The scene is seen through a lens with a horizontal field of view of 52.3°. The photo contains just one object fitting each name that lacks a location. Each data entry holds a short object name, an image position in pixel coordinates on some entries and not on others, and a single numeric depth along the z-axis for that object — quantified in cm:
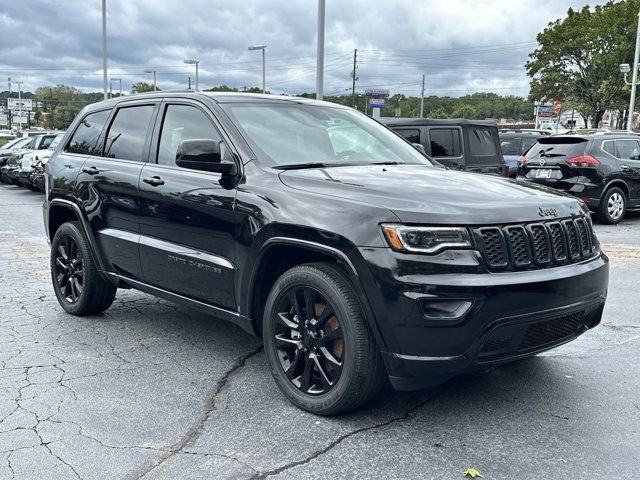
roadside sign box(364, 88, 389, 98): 5309
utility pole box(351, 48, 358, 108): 7606
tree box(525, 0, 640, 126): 3806
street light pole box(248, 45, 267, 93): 3023
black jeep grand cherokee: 308
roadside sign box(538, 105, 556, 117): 5471
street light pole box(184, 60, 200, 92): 3126
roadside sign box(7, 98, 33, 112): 9288
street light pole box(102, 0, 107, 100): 2791
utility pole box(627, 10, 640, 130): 2945
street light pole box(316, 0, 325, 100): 1539
